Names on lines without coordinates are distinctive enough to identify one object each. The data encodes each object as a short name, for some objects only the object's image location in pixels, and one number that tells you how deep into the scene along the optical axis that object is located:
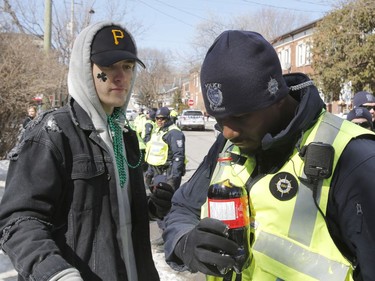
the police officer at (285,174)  1.38
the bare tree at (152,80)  60.84
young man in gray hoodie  1.78
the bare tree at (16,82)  10.08
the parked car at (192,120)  32.50
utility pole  12.59
